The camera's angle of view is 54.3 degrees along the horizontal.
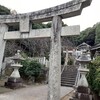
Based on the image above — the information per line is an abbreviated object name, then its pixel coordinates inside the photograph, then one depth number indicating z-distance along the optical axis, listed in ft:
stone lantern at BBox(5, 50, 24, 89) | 20.62
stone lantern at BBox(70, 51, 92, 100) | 14.21
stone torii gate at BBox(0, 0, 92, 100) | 12.90
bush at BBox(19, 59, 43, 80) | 26.63
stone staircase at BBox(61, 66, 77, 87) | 28.78
